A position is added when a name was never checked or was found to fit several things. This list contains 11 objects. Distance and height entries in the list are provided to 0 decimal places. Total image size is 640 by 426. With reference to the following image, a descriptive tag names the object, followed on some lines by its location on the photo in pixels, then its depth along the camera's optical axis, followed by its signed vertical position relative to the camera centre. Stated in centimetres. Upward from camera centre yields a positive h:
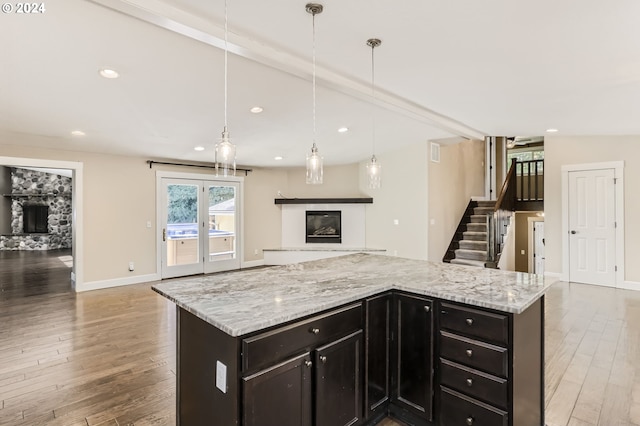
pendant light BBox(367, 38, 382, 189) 284 +40
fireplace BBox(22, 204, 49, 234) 1142 -23
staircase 686 -64
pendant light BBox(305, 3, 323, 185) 274 +38
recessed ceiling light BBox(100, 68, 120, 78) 296 +127
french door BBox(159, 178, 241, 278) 668 -29
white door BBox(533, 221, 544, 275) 817 -89
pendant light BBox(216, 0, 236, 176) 218 +41
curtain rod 638 +98
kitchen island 153 -75
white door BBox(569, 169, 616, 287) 582 -29
